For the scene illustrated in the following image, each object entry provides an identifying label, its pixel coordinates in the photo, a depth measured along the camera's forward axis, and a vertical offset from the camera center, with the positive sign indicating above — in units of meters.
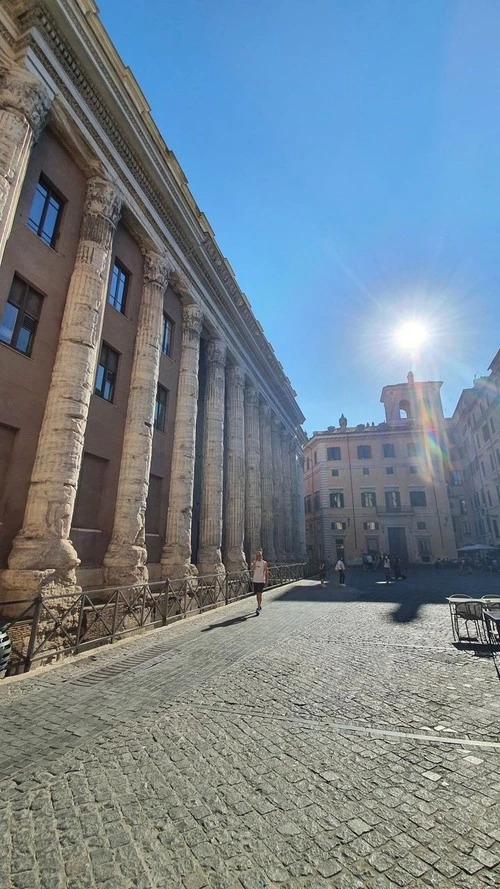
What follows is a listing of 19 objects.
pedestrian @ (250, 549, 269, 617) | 11.69 -0.33
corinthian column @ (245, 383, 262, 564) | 22.39 +5.20
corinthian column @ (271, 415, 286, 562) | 27.40 +4.90
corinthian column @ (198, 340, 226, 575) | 16.80 +4.30
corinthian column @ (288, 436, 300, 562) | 32.84 +5.27
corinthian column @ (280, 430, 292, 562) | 30.53 +5.53
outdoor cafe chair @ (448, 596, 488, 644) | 7.62 -0.89
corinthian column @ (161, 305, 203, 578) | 14.07 +3.97
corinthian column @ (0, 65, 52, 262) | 8.37 +9.57
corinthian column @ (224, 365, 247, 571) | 19.50 +4.58
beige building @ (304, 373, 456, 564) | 39.91 +8.23
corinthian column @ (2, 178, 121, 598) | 8.27 +3.26
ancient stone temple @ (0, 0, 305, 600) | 8.98 +7.00
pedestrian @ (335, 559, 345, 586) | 20.72 -0.19
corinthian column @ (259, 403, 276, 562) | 24.83 +5.42
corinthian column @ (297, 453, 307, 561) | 35.06 +4.17
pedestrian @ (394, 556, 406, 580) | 25.01 -0.58
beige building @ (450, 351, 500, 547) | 34.81 +10.45
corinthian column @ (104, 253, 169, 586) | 11.25 +3.71
